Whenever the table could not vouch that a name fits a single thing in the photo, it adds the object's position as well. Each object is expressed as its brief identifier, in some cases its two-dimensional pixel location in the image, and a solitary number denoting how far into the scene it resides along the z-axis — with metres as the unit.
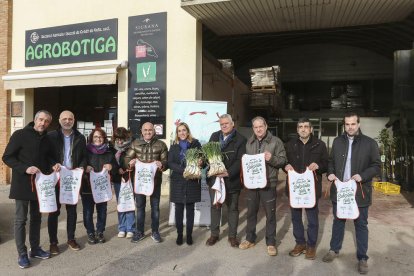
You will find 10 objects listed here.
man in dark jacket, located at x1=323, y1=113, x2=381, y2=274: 3.83
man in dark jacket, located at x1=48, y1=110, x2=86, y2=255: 4.31
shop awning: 7.82
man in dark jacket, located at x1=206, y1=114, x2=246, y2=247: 4.50
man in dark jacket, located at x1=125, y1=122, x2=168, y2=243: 4.78
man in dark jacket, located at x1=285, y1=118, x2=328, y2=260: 4.14
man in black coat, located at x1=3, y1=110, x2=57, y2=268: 3.91
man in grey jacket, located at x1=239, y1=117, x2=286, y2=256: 4.28
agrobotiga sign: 8.17
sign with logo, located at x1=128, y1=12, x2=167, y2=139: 7.74
